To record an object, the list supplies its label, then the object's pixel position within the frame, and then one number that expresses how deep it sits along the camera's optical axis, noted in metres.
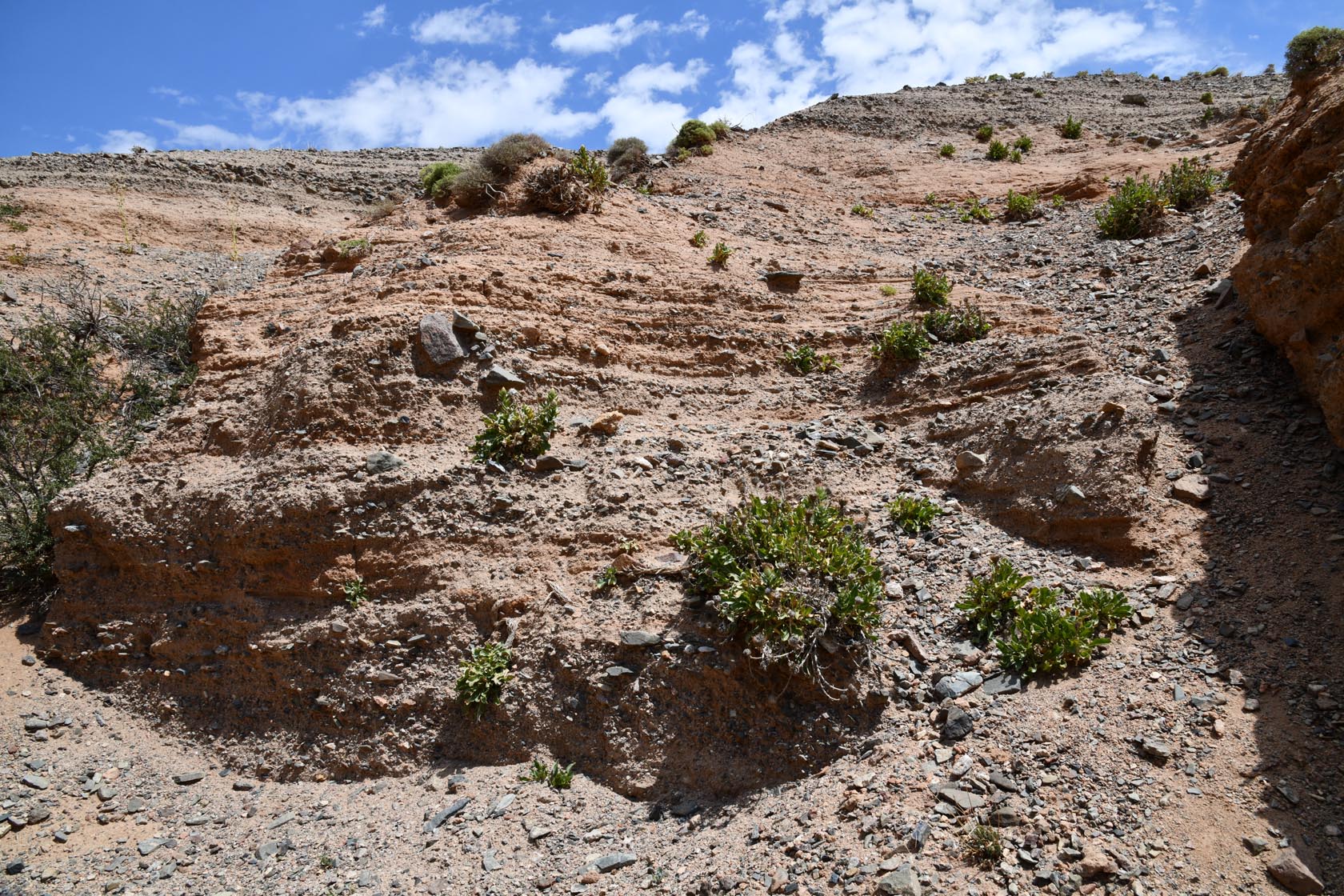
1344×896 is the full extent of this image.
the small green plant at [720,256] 9.16
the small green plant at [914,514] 6.14
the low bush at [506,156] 10.15
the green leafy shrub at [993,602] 5.22
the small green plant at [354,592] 6.17
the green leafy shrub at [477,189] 9.94
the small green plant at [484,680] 5.55
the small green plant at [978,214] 12.05
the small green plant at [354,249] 9.20
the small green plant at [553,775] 5.20
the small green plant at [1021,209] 11.80
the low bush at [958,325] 7.79
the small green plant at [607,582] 5.82
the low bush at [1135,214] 9.46
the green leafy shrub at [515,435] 6.82
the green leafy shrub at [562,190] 9.56
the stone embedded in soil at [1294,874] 3.43
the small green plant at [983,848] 3.88
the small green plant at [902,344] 7.70
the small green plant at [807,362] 8.04
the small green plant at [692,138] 17.59
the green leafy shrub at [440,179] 10.34
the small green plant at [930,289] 8.26
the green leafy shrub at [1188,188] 9.58
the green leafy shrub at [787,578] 4.96
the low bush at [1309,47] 10.08
